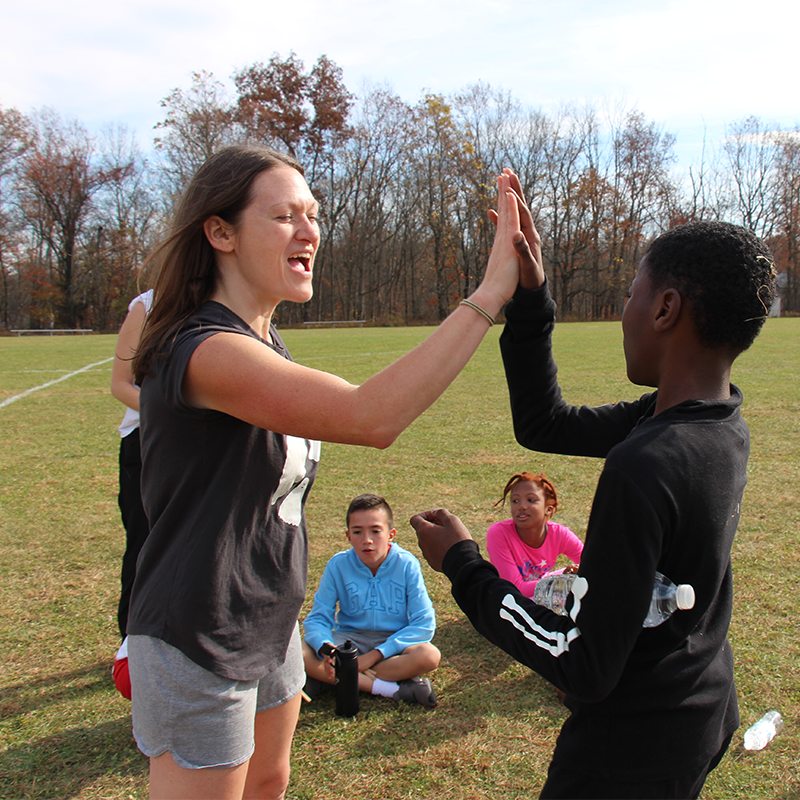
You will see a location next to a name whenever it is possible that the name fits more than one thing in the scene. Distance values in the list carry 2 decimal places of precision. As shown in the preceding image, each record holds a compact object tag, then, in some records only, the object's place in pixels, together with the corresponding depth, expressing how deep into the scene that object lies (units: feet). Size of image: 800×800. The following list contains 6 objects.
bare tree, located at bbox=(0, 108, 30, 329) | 147.84
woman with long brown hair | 4.85
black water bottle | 10.67
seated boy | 12.23
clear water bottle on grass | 9.70
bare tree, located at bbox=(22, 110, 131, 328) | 156.76
